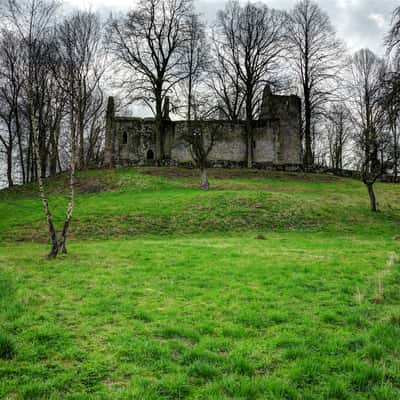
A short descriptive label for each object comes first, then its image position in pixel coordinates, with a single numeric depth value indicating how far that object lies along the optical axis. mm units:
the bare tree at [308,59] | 41875
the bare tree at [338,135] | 45406
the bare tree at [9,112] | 30500
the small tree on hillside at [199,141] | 29297
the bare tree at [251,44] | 41156
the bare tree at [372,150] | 23906
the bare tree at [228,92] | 44166
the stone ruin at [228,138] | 45031
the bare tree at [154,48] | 40500
